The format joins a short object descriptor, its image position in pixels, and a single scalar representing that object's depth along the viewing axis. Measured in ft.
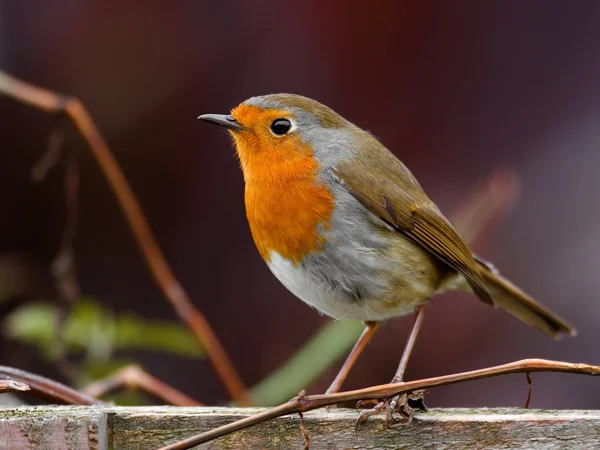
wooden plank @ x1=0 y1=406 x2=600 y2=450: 11.20
